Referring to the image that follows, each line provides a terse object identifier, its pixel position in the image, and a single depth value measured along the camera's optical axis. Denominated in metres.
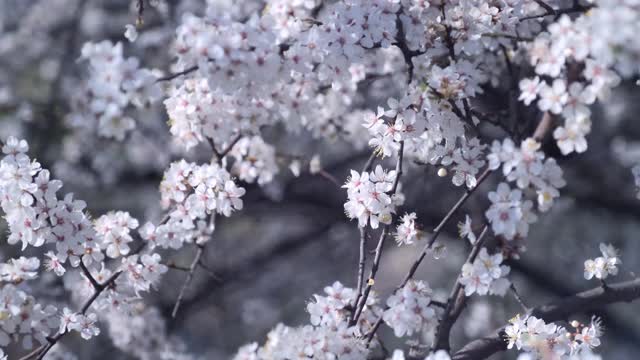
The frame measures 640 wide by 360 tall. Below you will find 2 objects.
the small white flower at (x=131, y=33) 6.32
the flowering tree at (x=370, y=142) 5.27
